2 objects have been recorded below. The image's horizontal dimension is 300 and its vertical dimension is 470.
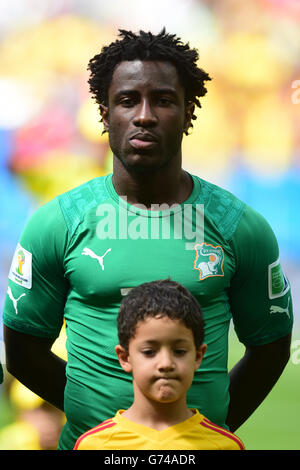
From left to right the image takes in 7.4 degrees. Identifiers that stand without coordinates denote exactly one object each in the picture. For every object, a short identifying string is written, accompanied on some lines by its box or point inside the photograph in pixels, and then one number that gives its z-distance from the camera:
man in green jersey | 3.84
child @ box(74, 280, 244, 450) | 3.66
